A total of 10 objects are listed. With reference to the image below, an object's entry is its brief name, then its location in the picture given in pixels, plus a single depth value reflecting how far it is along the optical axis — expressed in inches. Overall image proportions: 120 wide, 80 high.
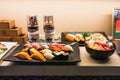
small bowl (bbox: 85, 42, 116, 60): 37.4
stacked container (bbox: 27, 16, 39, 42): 47.4
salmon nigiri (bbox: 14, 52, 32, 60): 37.9
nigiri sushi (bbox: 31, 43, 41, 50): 41.9
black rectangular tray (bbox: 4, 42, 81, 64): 36.9
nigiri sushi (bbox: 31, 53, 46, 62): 37.6
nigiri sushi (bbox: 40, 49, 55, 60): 37.6
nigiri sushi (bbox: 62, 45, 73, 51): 40.6
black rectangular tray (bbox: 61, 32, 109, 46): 48.3
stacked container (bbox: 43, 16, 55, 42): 47.6
